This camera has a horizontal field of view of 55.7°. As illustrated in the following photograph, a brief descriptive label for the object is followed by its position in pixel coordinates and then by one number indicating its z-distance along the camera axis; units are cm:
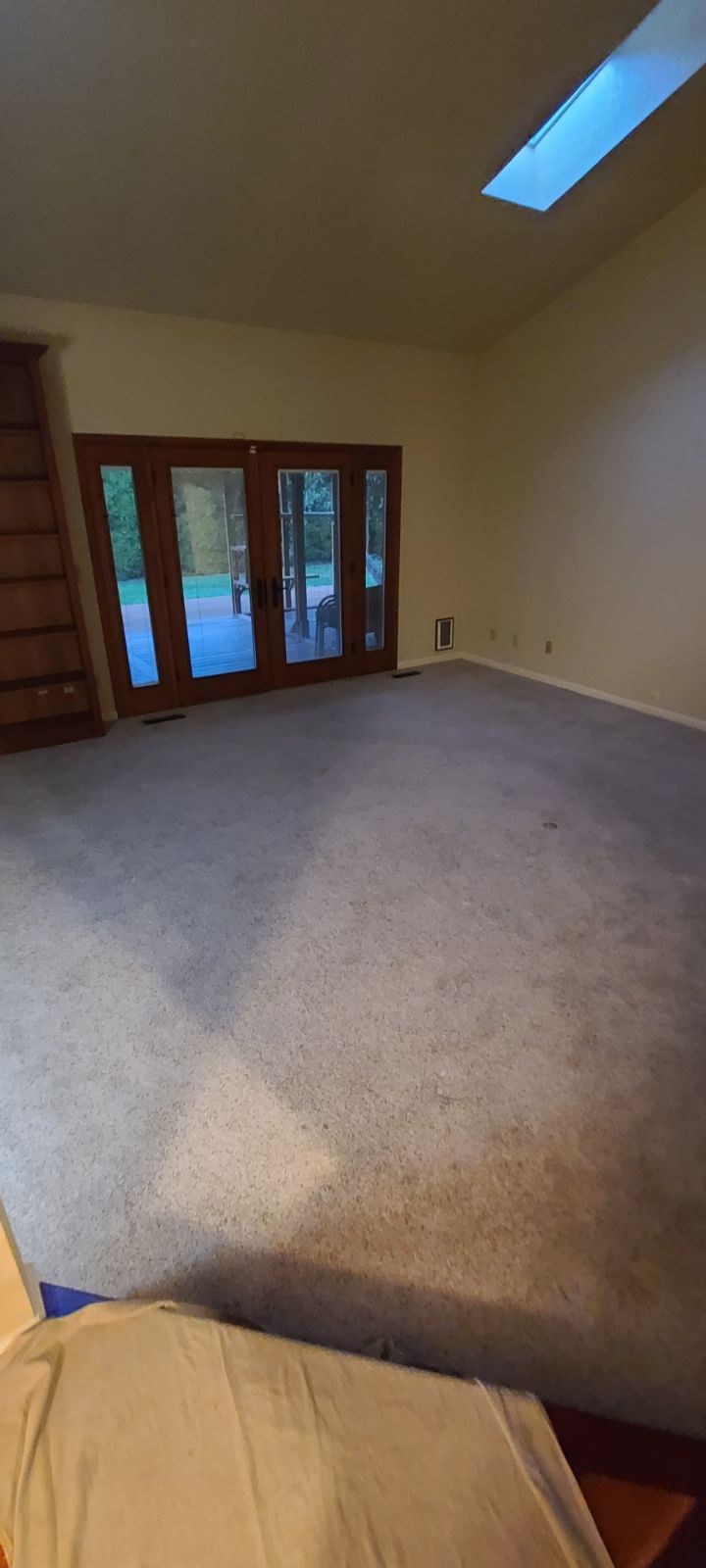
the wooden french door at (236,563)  472
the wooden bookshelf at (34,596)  401
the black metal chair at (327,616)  583
